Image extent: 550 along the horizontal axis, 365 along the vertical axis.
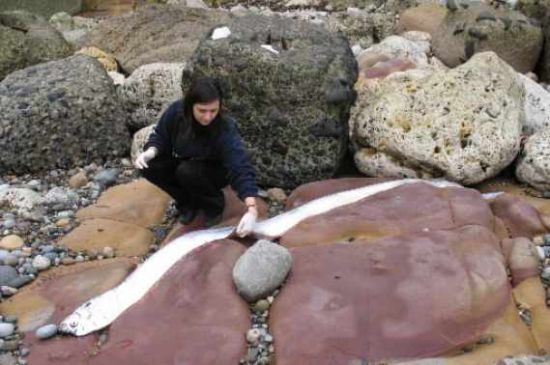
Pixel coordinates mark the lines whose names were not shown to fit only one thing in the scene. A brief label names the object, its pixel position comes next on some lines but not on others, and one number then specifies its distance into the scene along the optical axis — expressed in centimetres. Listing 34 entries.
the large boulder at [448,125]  578
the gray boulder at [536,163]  578
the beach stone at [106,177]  626
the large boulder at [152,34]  926
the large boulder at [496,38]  860
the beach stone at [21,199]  579
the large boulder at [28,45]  918
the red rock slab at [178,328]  402
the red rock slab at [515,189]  556
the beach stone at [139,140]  658
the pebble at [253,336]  413
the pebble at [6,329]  428
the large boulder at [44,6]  1658
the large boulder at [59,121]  648
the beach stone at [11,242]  521
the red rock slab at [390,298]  400
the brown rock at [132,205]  561
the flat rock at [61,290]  444
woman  460
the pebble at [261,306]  436
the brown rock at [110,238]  520
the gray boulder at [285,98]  583
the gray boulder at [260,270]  437
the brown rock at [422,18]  1025
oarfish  429
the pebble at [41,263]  497
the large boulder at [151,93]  710
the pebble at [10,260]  499
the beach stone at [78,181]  628
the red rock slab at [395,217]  485
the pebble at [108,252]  512
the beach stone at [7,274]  479
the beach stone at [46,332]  421
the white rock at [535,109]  671
